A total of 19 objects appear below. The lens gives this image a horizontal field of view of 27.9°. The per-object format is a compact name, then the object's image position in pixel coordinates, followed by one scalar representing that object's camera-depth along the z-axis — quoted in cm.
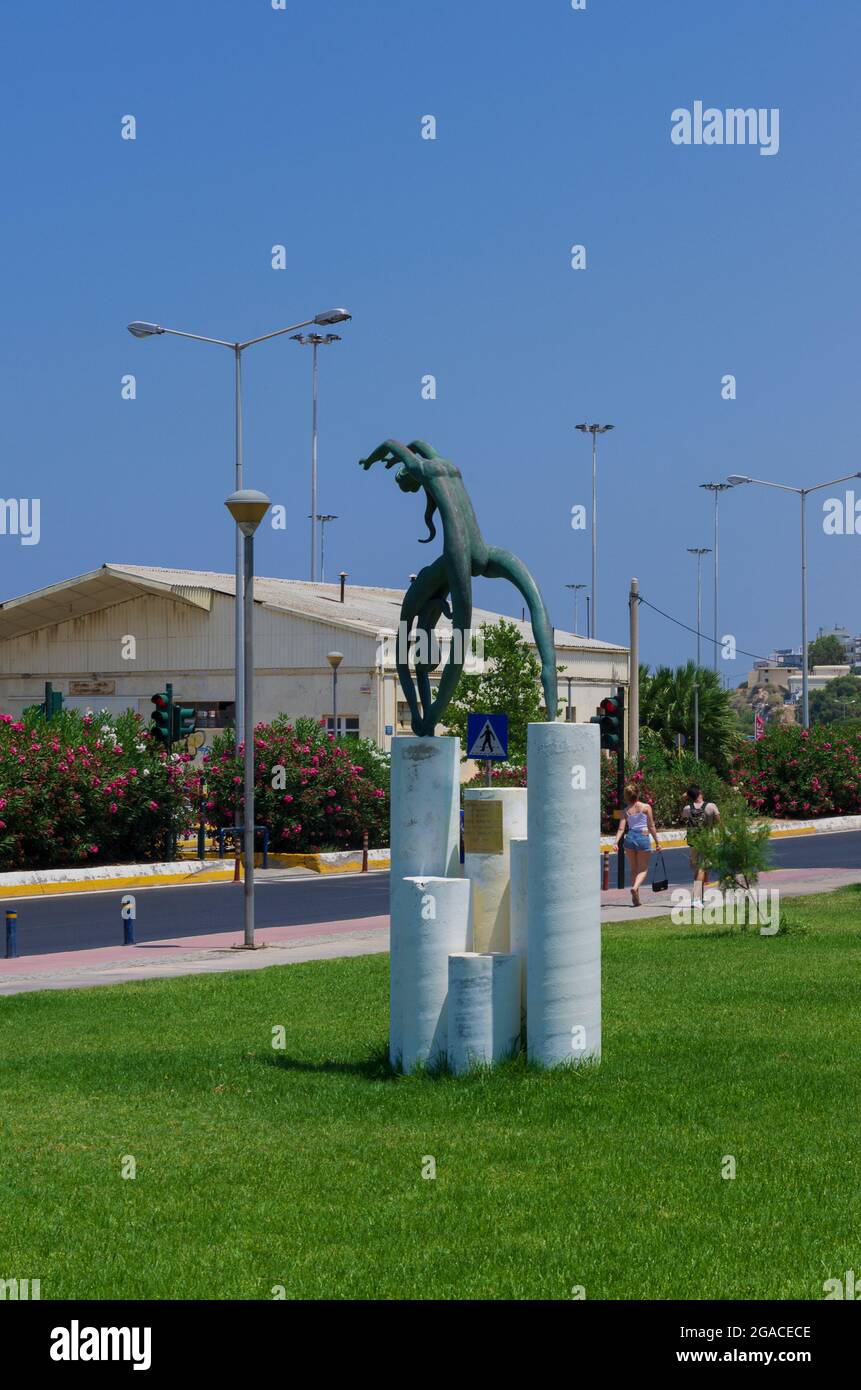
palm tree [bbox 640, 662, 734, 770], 5916
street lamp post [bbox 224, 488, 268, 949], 1905
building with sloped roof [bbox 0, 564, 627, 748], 5231
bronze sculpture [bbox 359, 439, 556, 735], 1066
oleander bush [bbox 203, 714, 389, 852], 3369
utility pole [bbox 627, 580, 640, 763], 4322
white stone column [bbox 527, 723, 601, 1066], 998
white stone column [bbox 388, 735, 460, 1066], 1054
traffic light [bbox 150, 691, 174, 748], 3108
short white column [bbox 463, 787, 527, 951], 1060
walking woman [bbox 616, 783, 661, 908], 2284
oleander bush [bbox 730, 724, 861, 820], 4772
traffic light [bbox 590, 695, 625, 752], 2670
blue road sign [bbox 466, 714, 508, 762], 2295
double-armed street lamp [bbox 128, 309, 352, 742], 3275
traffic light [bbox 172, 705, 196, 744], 3130
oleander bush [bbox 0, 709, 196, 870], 2888
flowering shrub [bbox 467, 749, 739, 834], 3900
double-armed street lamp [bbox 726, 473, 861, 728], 5191
